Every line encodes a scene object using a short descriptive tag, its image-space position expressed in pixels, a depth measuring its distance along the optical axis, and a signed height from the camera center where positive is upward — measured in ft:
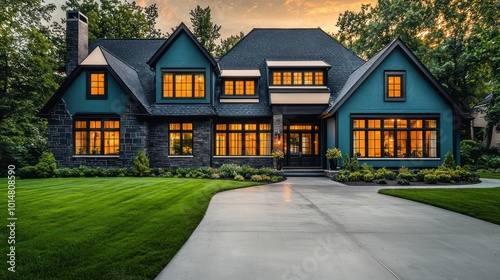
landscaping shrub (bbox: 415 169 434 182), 48.67 -5.36
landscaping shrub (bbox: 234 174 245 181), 49.32 -6.18
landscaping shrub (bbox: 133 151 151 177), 52.65 -4.30
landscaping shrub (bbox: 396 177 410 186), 45.09 -6.20
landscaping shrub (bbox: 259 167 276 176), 52.34 -5.27
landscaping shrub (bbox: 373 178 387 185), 45.66 -6.24
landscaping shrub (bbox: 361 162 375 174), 51.93 -4.57
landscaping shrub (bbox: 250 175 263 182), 48.44 -6.07
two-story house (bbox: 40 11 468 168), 55.47 +6.66
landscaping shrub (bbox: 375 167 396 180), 48.98 -5.40
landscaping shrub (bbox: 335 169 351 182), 48.44 -5.68
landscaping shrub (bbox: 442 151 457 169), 50.65 -3.12
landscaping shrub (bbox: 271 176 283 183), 48.48 -6.31
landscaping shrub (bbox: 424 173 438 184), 45.75 -5.75
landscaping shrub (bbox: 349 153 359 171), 51.05 -3.83
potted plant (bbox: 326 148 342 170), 53.52 -2.24
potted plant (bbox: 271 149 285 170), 56.39 -2.67
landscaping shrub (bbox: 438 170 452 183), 46.56 -5.60
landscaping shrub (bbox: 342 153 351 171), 51.76 -3.72
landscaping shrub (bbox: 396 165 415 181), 48.49 -5.59
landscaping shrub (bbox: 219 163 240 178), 51.89 -5.11
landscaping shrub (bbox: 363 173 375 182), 47.28 -5.67
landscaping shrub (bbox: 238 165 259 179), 51.24 -5.35
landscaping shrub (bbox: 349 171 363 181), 47.75 -5.55
